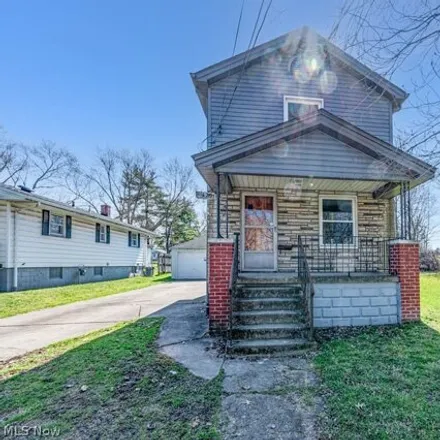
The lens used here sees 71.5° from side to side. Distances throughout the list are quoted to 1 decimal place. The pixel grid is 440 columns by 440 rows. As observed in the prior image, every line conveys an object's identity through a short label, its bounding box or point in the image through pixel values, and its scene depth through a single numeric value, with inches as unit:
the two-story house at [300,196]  224.1
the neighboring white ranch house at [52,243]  433.4
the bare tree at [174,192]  1421.0
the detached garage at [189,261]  785.6
